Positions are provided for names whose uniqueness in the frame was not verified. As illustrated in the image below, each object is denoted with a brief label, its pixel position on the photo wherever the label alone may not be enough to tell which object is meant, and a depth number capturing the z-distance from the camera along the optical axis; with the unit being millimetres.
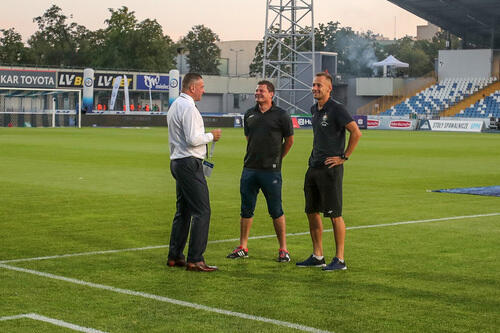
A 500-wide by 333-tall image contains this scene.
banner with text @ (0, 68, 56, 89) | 80938
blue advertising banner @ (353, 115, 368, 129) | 75562
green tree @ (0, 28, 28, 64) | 112188
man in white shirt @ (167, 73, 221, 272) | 9602
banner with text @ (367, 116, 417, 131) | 74444
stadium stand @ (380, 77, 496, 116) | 84625
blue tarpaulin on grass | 18875
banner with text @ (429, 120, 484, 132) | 70188
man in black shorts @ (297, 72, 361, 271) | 9891
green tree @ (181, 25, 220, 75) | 132625
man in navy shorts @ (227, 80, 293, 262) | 10484
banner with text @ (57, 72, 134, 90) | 85750
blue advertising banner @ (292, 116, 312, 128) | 75062
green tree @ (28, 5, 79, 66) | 117000
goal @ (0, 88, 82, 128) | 63344
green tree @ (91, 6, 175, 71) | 112625
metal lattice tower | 78812
